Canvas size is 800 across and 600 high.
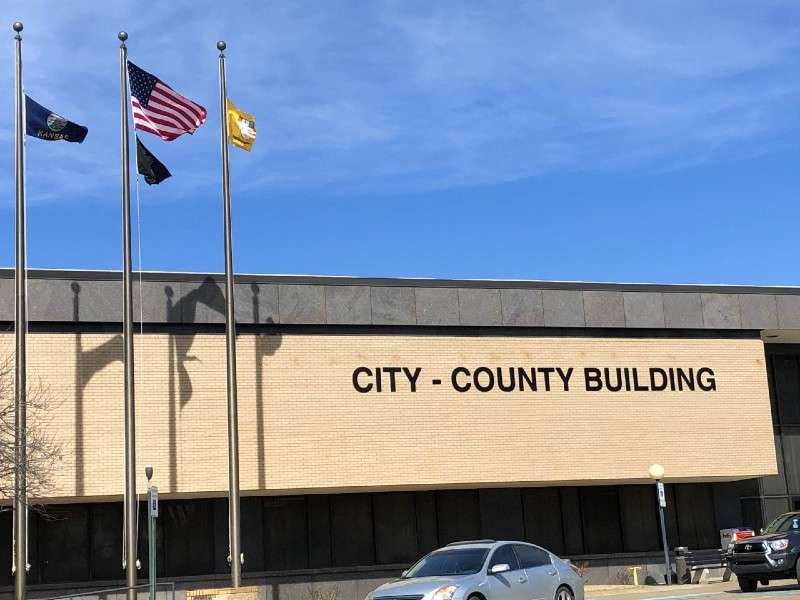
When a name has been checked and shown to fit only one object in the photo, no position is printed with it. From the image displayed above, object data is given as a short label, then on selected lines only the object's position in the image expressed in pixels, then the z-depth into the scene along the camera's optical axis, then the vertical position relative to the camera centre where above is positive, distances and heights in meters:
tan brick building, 31.59 +2.73
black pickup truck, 26.06 -1.22
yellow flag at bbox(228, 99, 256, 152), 30.41 +9.74
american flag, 28.95 +9.90
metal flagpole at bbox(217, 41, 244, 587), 28.00 +2.71
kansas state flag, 28.53 +9.40
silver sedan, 18.92 -0.97
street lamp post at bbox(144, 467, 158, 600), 25.27 +0.53
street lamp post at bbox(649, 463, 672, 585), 32.72 +0.28
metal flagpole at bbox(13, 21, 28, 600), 25.40 +3.31
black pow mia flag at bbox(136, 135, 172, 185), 29.28 +8.61
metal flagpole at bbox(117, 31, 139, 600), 27.95 +3.94
